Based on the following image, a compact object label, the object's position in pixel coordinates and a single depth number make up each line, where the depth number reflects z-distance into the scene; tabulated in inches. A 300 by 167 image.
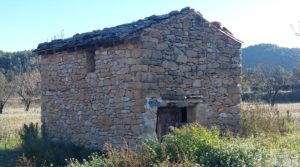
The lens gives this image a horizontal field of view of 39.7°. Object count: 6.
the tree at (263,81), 1330.0
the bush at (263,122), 496.7
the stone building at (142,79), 405.1
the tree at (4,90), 1608.0
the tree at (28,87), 1599.4
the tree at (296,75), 1605.6
